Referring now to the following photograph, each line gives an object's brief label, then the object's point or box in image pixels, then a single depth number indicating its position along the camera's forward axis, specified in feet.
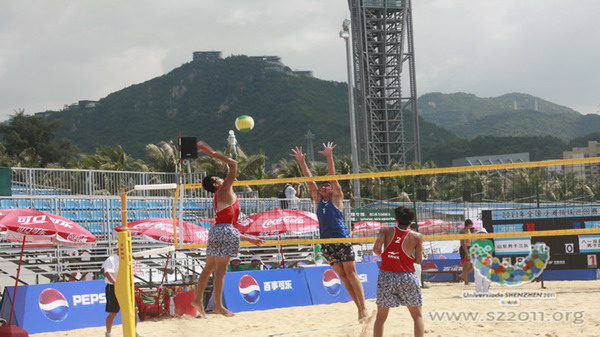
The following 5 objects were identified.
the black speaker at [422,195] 52.70
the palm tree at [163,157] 105.19
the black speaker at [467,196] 54.78
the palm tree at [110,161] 102.68
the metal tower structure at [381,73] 266.36
